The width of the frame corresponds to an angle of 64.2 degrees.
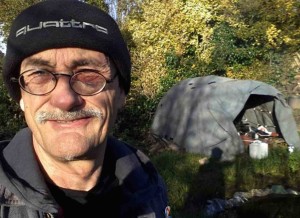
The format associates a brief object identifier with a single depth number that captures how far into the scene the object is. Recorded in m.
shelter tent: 5.81
